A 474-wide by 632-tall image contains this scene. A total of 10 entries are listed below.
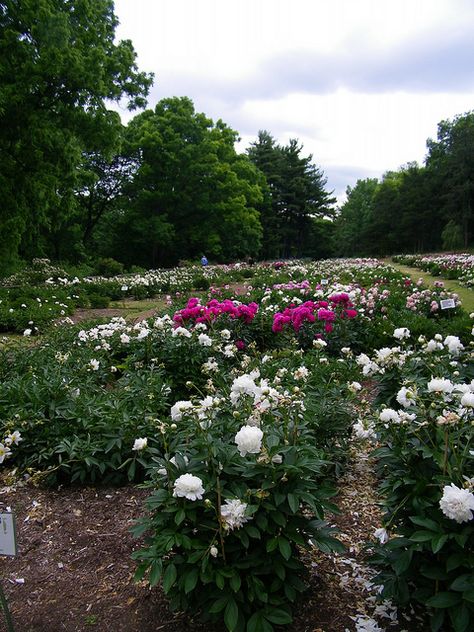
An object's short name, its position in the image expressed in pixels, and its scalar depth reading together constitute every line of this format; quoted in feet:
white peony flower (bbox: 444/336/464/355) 9.45
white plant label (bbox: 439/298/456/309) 15.38
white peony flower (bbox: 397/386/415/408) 6.33
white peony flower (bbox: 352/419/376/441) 8.57
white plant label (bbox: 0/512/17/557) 5.76
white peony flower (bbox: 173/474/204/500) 5.26
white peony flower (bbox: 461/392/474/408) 5.56
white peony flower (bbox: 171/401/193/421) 6.11
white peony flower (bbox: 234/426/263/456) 5.37
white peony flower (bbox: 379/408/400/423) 6.06
